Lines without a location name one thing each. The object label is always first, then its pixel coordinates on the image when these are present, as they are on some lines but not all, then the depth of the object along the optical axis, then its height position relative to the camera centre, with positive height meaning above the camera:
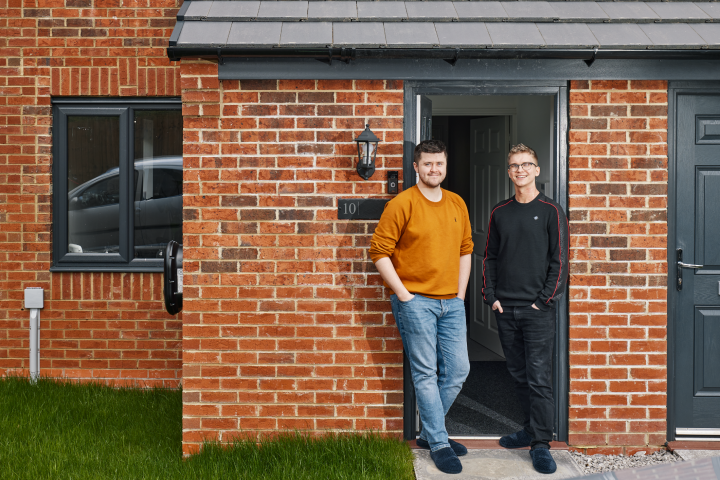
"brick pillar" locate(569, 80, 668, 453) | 4.09 +0.06
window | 5.66 +0.42
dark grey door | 4.20 -0.21
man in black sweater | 3.83 -0.28
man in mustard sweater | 3.73 -0.29
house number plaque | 4.07 +0.15
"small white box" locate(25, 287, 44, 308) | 5.56 -0.59
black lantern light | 3.92 +0.51
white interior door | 6.46 +0.44
